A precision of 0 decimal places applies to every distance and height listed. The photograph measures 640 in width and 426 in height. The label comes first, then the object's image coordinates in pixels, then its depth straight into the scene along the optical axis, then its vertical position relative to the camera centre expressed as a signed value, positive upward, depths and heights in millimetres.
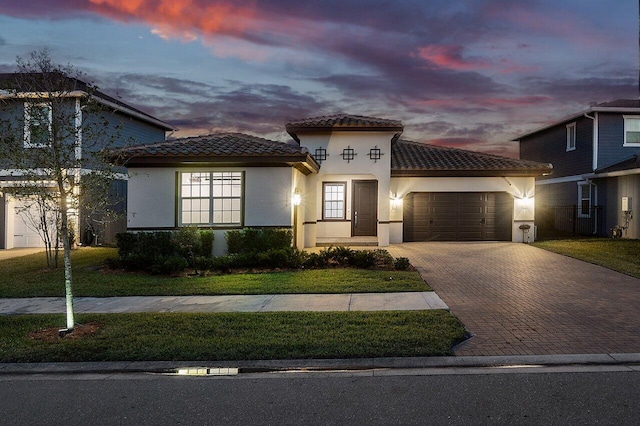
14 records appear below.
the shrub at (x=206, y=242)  13945 -939
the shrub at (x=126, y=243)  13672 -977
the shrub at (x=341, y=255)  13102 -1235
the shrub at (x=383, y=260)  12914 -1375
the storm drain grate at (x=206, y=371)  5492 -1976
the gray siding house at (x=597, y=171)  21109 +2234
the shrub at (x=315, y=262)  12883 -1417
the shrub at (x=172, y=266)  12070 -1462
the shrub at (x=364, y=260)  12742 -1341
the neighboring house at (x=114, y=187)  18422 +1264
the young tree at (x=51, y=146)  6961 +1007
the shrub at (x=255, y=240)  13836 -861
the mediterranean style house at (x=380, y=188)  15438 +1032
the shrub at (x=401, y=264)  12516 -1420
